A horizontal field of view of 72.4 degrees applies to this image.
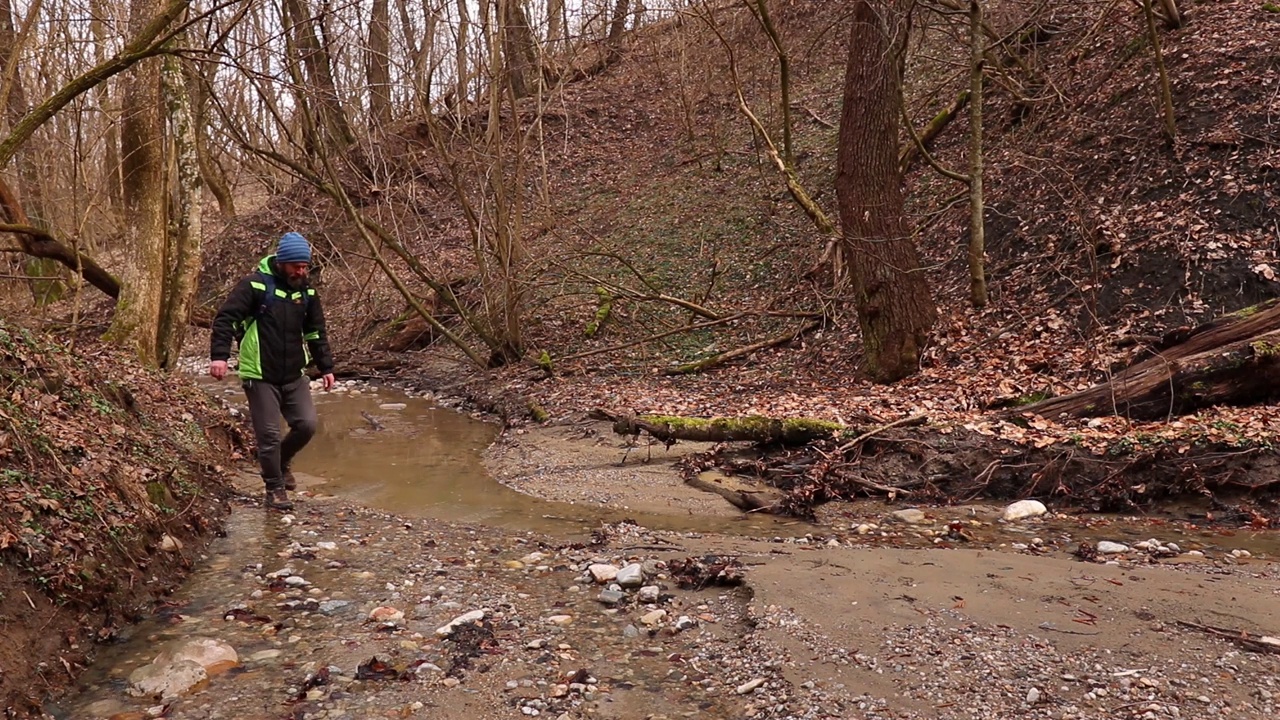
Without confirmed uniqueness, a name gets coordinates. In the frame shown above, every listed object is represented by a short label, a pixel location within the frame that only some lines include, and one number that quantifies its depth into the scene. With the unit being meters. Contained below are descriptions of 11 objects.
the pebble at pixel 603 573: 5.02
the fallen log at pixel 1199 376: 6.59
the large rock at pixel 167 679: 3.70
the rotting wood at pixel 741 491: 6.80
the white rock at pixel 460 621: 4.31
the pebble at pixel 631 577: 4.89
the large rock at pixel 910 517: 6.11
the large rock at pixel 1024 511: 6.06
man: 6.41
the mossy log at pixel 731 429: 7.48
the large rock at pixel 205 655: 3.93
